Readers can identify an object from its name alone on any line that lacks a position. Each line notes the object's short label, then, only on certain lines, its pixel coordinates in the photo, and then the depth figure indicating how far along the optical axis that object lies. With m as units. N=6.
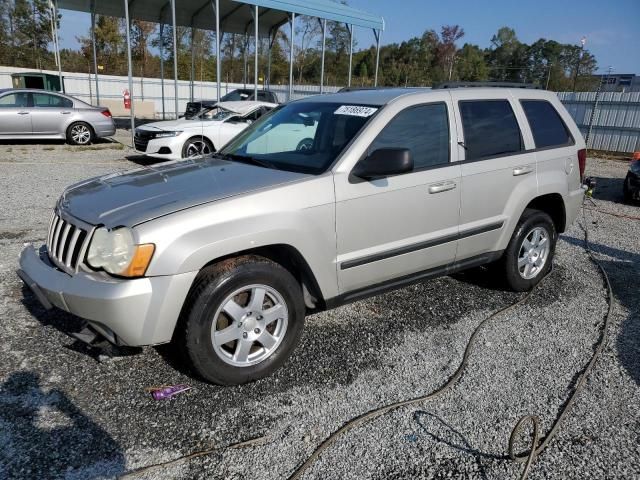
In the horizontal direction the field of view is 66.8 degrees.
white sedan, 10.65
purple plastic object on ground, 2.81
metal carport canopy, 16.66
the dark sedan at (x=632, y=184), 9.21
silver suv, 2.58
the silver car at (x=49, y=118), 12.81
